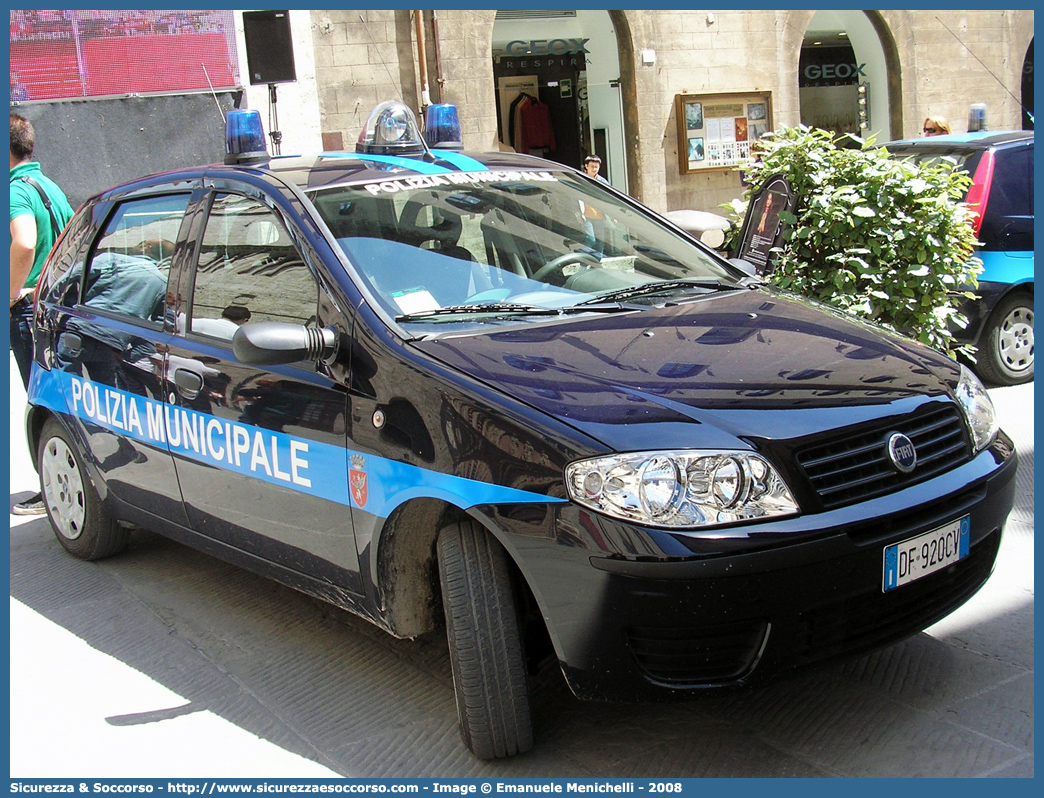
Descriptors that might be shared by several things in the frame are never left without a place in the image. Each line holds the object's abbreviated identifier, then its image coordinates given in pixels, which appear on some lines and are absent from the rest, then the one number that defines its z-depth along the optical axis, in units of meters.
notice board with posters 16.03
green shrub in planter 5.82
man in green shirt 5.81
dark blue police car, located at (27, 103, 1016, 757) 2.61
